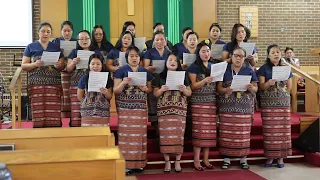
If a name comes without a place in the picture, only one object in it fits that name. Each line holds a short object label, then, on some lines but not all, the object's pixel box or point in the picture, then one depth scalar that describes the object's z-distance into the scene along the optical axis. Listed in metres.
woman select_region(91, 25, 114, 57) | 4.51
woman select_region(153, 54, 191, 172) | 4.06
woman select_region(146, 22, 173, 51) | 4.93
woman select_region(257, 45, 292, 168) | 4.42
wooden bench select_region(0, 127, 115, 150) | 2.20
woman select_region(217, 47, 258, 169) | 4.24
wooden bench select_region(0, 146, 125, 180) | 1.49
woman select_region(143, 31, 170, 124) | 4.28
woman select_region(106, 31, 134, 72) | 4.36
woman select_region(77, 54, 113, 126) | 3.93
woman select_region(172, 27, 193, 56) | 4.75
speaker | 4.72
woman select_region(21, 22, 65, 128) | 4.21
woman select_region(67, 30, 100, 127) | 4.29
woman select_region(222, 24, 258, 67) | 4.48
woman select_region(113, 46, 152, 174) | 3.97
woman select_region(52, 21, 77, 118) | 4.47
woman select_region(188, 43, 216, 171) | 4.20
